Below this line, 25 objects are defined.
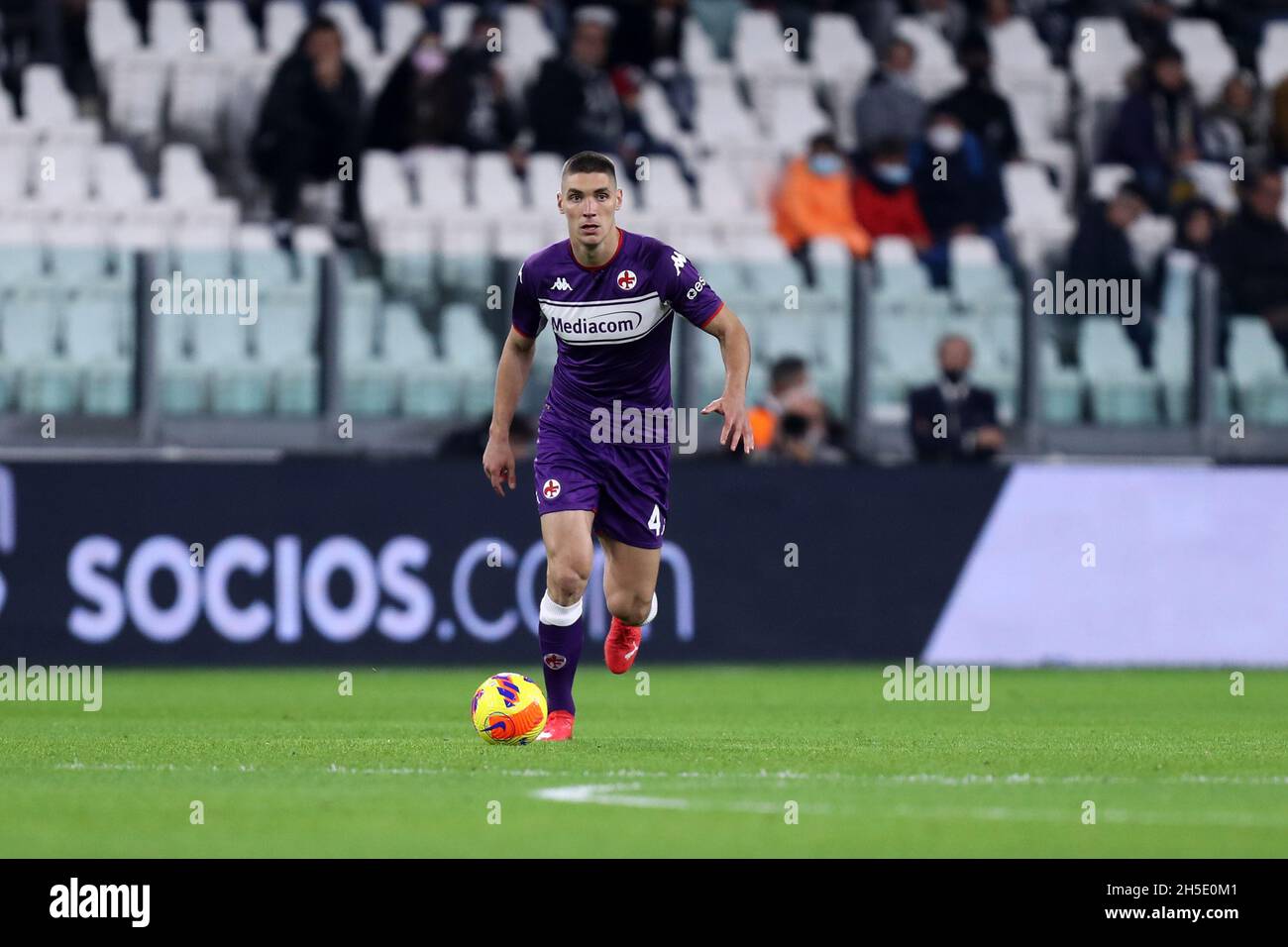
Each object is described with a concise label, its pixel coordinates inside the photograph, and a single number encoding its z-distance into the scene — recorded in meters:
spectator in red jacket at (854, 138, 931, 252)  18.27
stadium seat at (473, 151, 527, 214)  17.89
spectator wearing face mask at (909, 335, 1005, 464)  16.25
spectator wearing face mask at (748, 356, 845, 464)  16.22
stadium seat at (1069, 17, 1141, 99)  20.91
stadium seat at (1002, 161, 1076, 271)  18.39
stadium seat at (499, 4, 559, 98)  19.25
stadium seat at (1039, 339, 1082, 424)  16.52
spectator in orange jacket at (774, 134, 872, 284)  18.08
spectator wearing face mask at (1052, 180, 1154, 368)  16.55
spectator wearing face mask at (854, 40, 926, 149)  19.45
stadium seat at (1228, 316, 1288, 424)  16.62
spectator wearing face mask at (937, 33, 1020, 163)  19.61
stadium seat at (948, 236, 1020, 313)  16.38
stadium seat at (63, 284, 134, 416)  15.23
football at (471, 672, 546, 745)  9.64
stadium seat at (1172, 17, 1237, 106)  21.42
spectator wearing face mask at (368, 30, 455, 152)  18.19
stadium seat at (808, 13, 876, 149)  20.25
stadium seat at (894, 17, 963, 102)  20.73
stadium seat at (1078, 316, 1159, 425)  16.50
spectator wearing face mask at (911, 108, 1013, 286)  18.31
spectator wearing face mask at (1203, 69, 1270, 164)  20.36
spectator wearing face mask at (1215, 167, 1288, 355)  16.72
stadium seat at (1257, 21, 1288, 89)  21.28
